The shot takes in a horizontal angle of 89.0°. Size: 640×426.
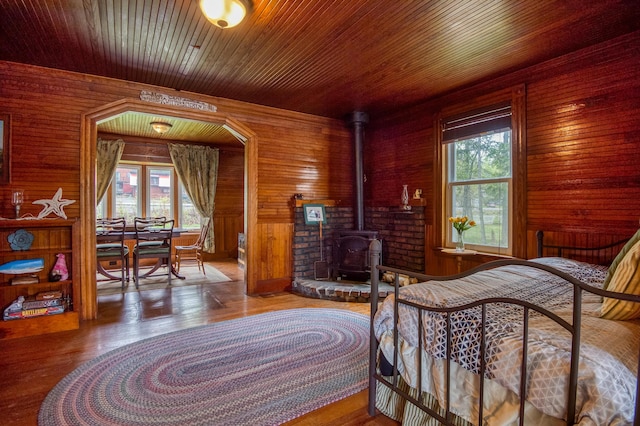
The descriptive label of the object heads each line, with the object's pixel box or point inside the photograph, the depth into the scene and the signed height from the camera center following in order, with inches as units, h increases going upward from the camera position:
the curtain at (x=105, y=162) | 238.4 +37.8
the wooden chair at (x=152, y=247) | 184.4 -19.8
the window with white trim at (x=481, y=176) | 137.9 +16.4
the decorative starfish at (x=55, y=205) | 124.4 +3.2
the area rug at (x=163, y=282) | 181.0 -42.1
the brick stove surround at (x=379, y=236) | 168.9 -13.3
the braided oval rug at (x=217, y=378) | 72.1 -44.1
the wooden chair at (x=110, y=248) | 173.2 -19.0
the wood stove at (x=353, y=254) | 172.2 -23.1
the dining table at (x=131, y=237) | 178.7 -13.4
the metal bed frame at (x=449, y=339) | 40.3 -19.4
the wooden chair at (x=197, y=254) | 221.0 -33.0
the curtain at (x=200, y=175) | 270.4 +32.4
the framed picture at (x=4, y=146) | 120.2 +25.0
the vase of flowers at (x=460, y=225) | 142.7 -6.0
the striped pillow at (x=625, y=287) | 51.9 -12.5
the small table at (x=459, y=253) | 142.9 -18.5
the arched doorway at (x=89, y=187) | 132.5 +10.8
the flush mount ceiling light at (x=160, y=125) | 200.5 +54.2
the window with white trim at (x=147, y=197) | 258.7 +13.6
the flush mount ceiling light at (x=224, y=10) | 83.3 +53.0
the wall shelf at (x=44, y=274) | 116.2 -23.6
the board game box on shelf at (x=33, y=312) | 115.6 -36.1
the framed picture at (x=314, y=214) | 181.3 -1.0
